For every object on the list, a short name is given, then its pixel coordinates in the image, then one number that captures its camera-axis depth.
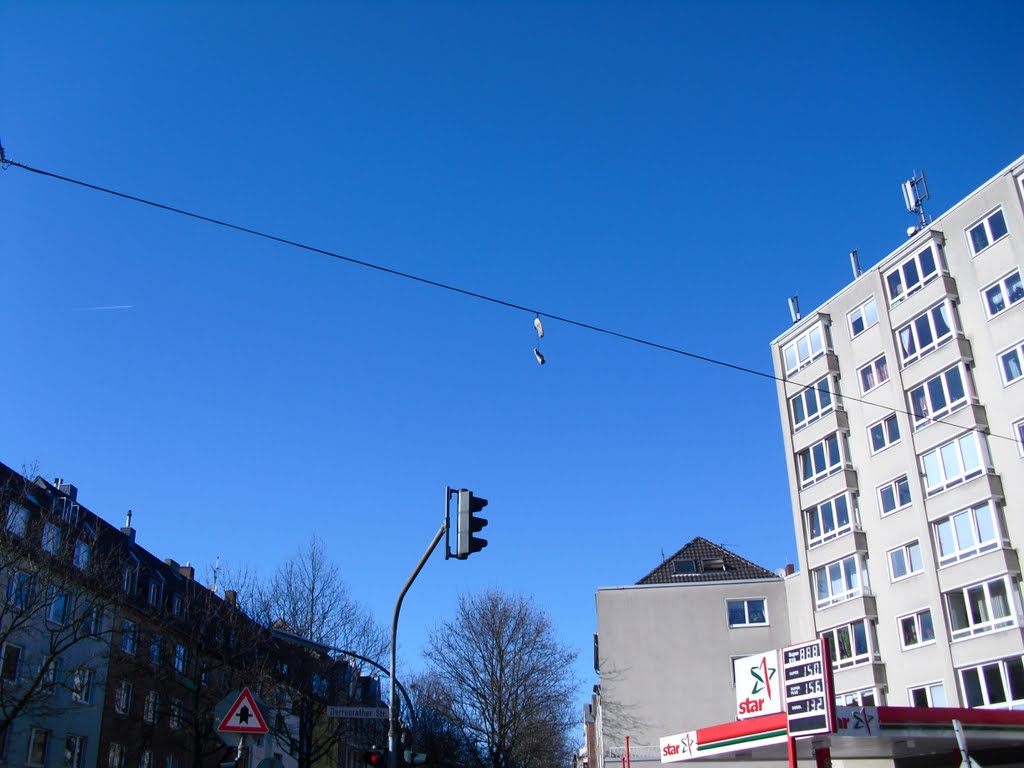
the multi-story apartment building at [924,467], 28.58
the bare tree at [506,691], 45.34
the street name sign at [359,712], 17.69
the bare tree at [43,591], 25.59
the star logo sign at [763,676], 17.38
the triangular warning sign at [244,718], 11.86
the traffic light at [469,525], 15.45
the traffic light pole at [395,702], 17.06
